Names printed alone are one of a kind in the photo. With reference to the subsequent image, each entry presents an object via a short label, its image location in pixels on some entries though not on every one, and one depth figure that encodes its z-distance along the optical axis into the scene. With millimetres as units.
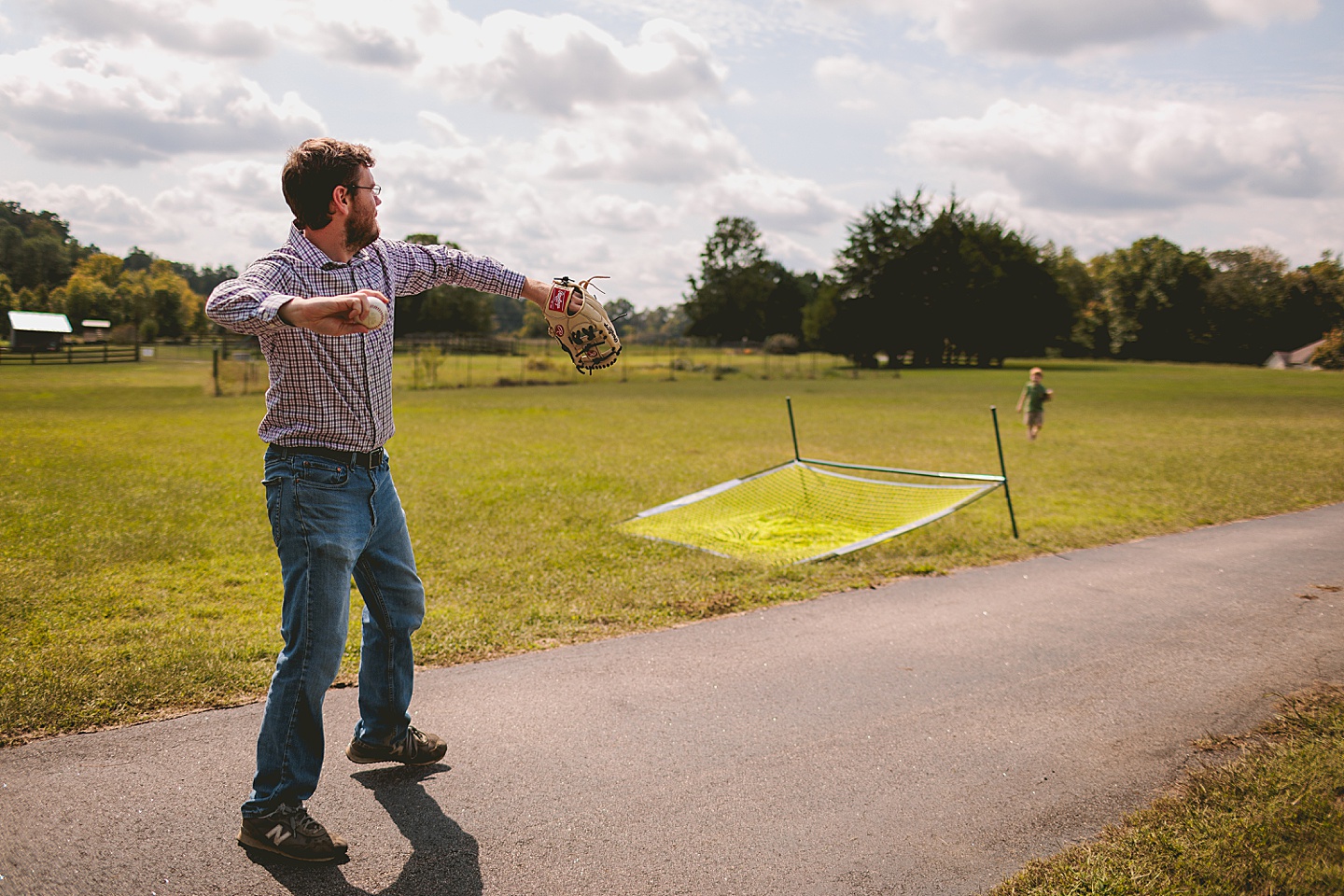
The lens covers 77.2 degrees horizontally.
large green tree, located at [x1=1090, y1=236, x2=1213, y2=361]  89938
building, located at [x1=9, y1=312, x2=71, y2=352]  57219
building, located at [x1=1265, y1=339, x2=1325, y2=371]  80188
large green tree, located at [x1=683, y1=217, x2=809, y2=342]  102438
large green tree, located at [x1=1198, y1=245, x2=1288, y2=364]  89250
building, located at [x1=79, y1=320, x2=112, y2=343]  71125
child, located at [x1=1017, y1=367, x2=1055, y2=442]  16922
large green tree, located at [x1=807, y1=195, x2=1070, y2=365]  65000
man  2832
